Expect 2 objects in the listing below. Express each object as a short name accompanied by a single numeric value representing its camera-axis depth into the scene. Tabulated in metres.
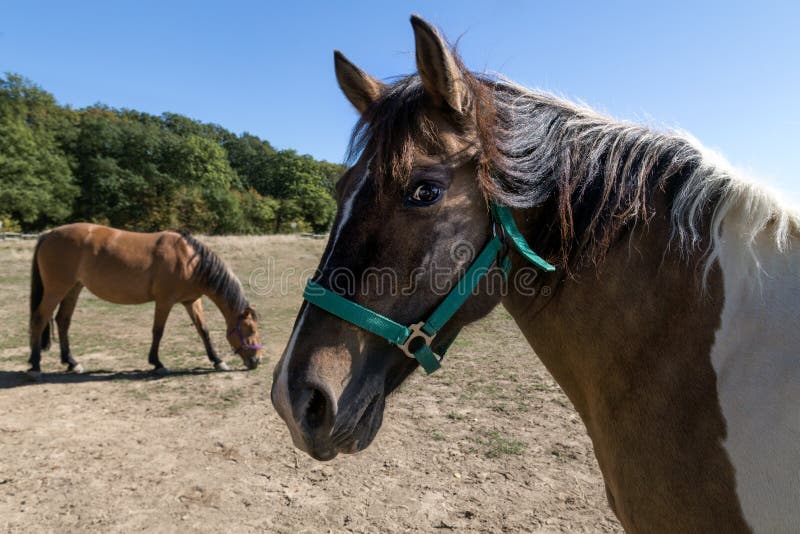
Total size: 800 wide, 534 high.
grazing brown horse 6.30
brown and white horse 1.15
